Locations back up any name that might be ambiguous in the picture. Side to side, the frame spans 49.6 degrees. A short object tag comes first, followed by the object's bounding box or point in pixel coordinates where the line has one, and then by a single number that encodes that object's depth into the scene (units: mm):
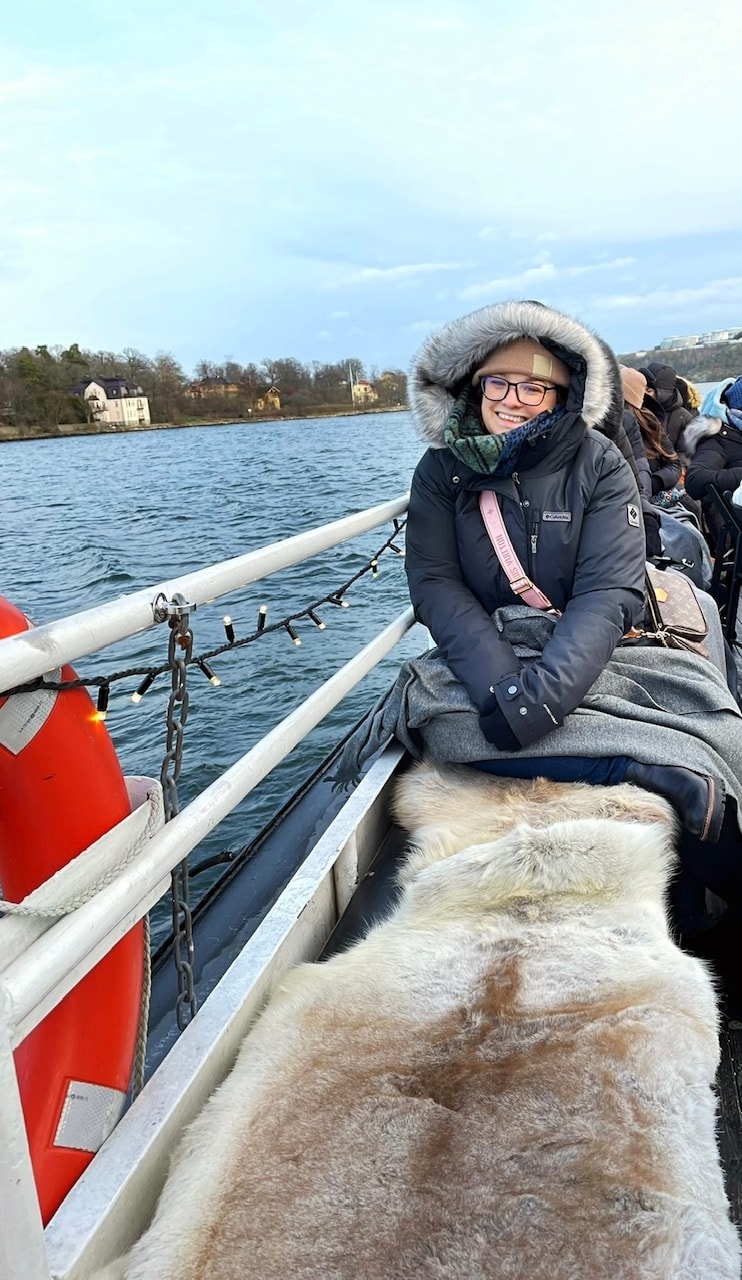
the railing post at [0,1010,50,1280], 882
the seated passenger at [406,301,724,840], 2049
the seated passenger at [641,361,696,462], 5816
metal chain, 1271
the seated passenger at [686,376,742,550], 4984
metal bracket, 1264
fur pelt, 980
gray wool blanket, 1979
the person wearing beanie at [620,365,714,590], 4047
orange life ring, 1254
